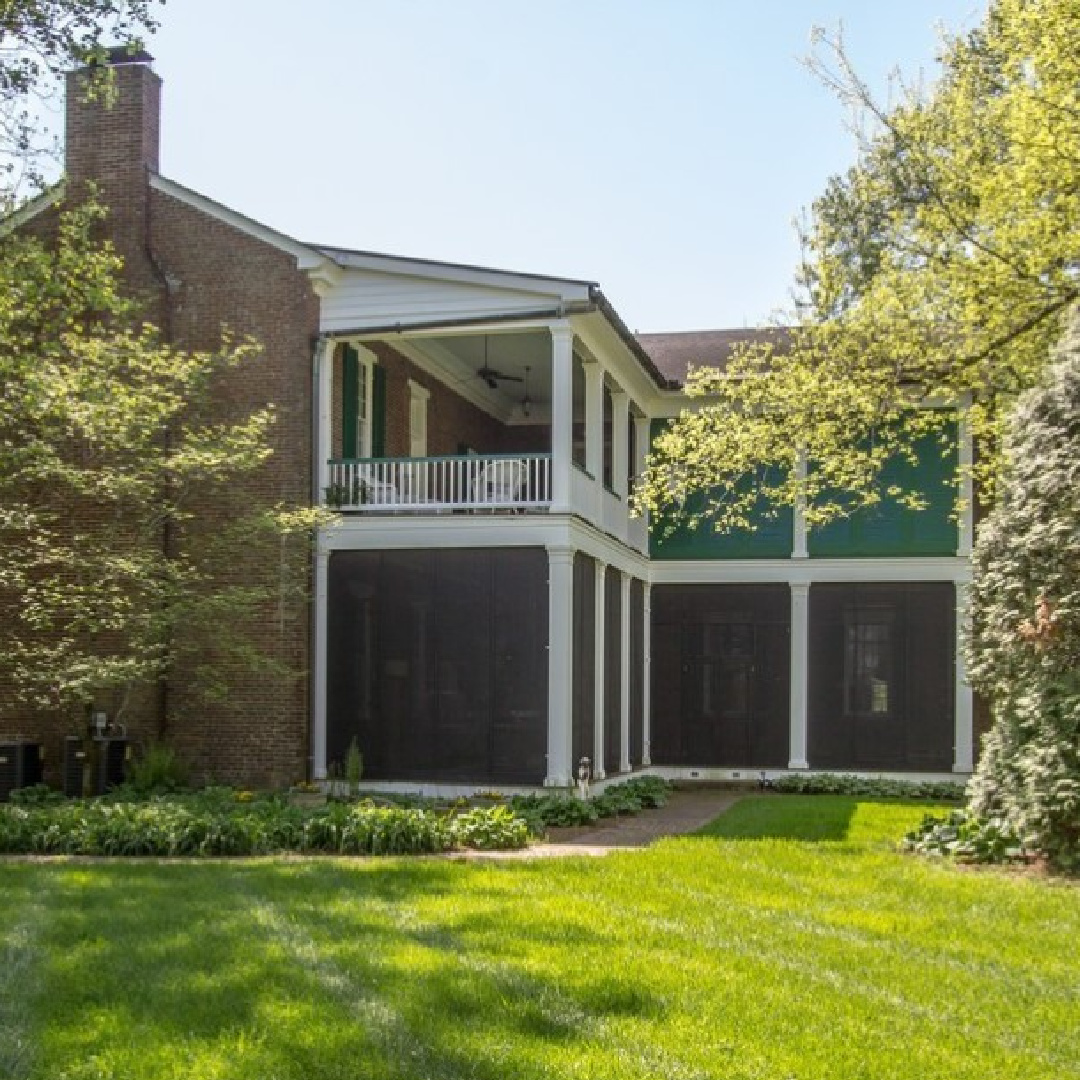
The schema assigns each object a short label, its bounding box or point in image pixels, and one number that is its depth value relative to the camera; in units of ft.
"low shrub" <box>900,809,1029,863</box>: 35.76
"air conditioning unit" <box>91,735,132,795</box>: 50.60
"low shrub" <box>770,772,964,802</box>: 61.98
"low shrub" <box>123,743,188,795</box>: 49.75
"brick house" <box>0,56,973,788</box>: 51.37
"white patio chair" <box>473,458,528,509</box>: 51.90
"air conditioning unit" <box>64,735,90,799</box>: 52.13
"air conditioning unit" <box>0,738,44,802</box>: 52.06
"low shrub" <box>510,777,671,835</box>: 46.09
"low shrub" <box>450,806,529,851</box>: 39.78
